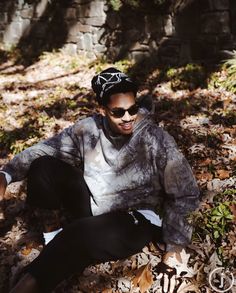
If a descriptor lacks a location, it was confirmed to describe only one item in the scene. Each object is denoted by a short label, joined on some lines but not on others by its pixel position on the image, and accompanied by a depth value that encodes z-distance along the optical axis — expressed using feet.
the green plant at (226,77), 21.22
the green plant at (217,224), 9.95
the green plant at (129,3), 24.34
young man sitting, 8.44
